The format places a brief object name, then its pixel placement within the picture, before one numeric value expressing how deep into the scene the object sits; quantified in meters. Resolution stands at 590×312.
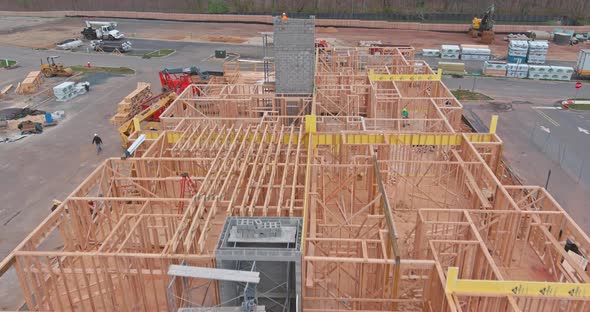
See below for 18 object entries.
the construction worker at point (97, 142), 30.09
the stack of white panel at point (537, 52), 50.84
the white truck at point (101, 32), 64.62
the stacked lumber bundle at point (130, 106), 34.53
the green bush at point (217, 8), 87.00
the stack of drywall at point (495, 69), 47.75
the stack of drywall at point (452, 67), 48.66
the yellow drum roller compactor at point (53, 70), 47.92
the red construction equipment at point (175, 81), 38.81
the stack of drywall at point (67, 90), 40.66
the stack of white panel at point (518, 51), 51.03
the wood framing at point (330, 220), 12.37
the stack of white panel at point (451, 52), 55.15
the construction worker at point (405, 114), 29.41
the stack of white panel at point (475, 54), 54.91
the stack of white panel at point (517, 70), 46.81
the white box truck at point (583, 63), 45.97
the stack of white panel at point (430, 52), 56.22
